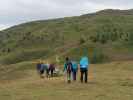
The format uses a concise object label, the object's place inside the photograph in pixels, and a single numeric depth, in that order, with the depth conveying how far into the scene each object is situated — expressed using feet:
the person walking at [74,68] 106.73
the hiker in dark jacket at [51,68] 137.51
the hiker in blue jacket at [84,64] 101.50
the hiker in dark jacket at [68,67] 104.42
